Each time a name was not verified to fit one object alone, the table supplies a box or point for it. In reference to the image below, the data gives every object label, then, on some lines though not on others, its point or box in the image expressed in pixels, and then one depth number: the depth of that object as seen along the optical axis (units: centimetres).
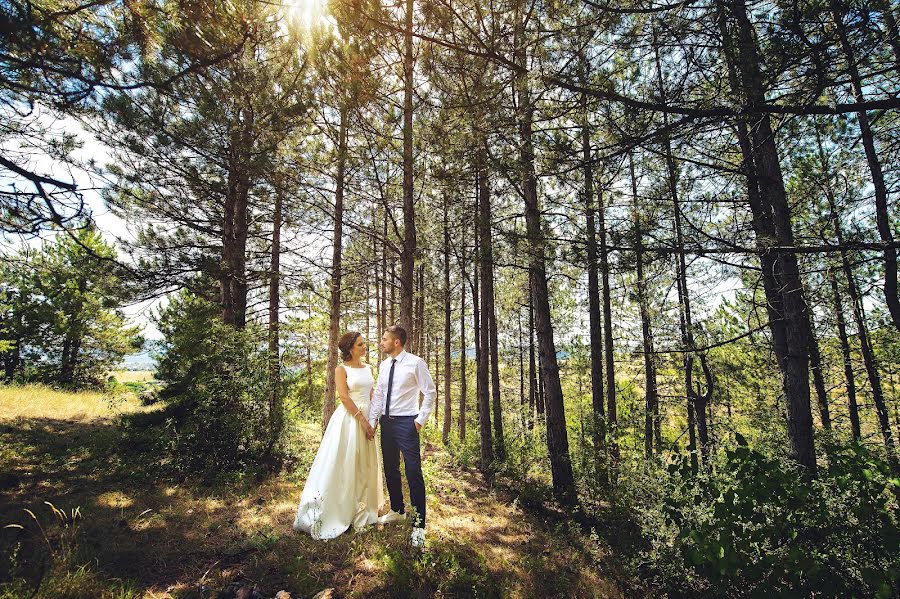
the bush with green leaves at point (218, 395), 558
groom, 370
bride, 374
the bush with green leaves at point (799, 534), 251
